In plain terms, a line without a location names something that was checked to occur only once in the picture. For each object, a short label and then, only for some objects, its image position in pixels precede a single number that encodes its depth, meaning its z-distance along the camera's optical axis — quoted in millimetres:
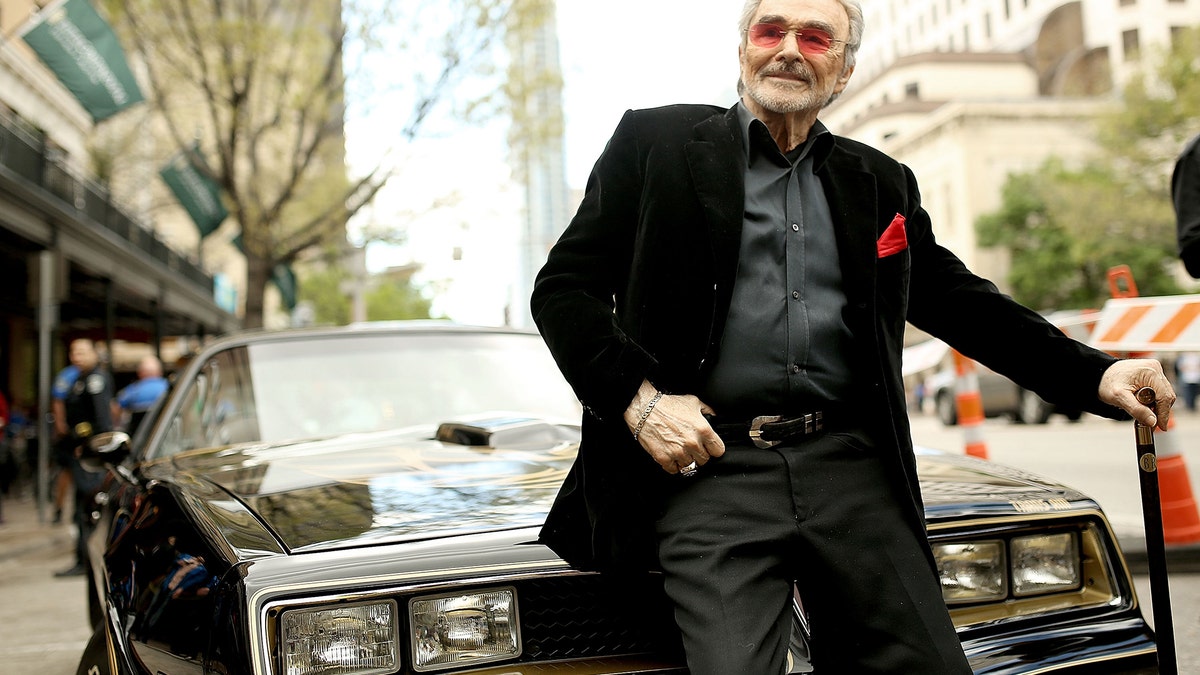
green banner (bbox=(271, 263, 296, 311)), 31361
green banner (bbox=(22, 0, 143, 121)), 13875
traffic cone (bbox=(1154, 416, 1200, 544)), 5777
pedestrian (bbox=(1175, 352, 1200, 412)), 22688
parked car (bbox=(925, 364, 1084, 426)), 21188
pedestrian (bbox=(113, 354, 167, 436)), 10763
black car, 2012
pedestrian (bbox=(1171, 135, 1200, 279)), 4262
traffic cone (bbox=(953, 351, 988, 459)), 7129
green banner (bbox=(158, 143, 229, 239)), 20734
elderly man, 1920
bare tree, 18016
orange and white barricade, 4941
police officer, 9641
